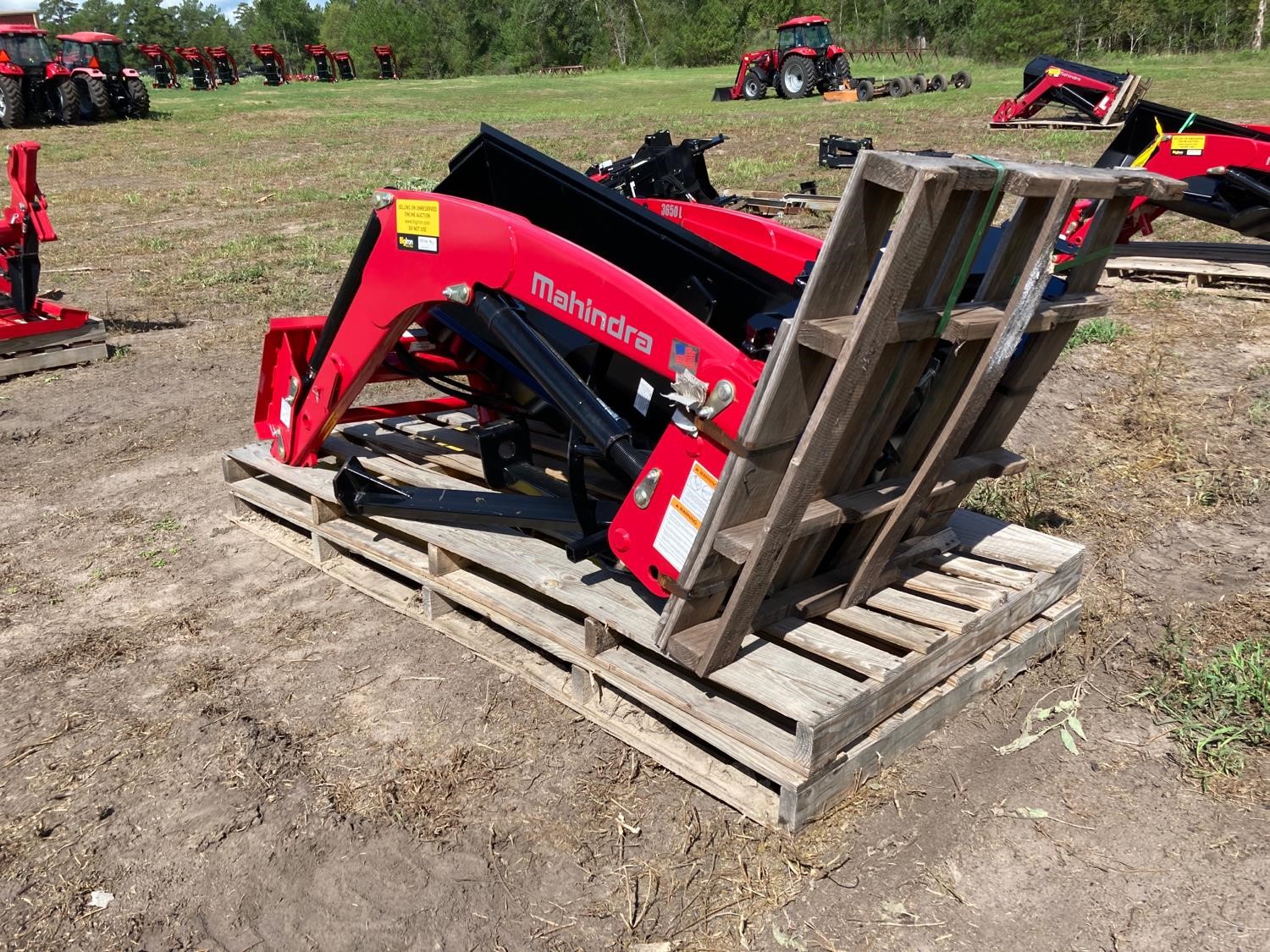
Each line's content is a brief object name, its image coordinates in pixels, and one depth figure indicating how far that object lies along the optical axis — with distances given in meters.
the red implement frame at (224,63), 50.74
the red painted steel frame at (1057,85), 18.42
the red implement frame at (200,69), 46.53
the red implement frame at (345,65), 52.16
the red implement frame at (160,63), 48.06
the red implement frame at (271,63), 47.03
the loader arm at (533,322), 2.90
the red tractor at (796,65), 28.31
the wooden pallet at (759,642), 2.92
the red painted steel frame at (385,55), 54.47
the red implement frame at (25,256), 6.88
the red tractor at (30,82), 23.97
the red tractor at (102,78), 25.73
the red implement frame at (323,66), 50.47
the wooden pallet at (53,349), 7.35
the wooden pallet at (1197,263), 8.23
